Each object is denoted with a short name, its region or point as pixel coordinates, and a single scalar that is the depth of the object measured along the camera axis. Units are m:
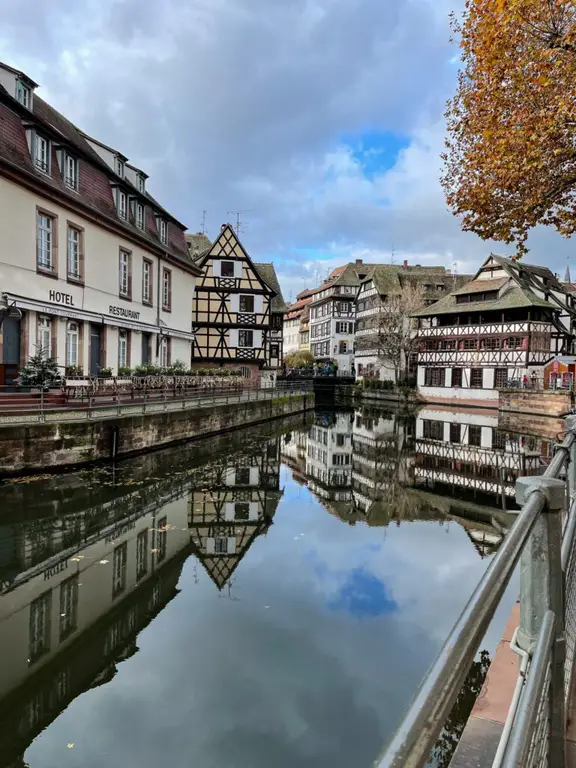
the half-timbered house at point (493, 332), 43.25
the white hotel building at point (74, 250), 17.31
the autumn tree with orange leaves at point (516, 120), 8.30
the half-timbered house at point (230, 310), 40.47
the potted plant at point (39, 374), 15.70
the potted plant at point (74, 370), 19.39
